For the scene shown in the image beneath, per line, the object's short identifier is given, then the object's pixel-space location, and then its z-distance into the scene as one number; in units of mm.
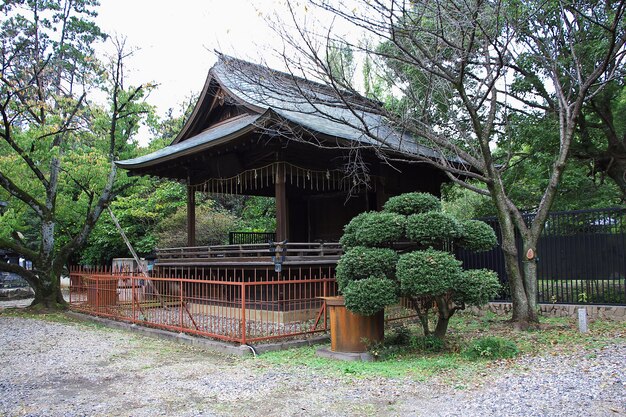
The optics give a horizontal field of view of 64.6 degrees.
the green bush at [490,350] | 7117
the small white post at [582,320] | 8599
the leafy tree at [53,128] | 14984
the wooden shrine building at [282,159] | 10844
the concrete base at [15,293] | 21641
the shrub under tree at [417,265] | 7328
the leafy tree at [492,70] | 8742
